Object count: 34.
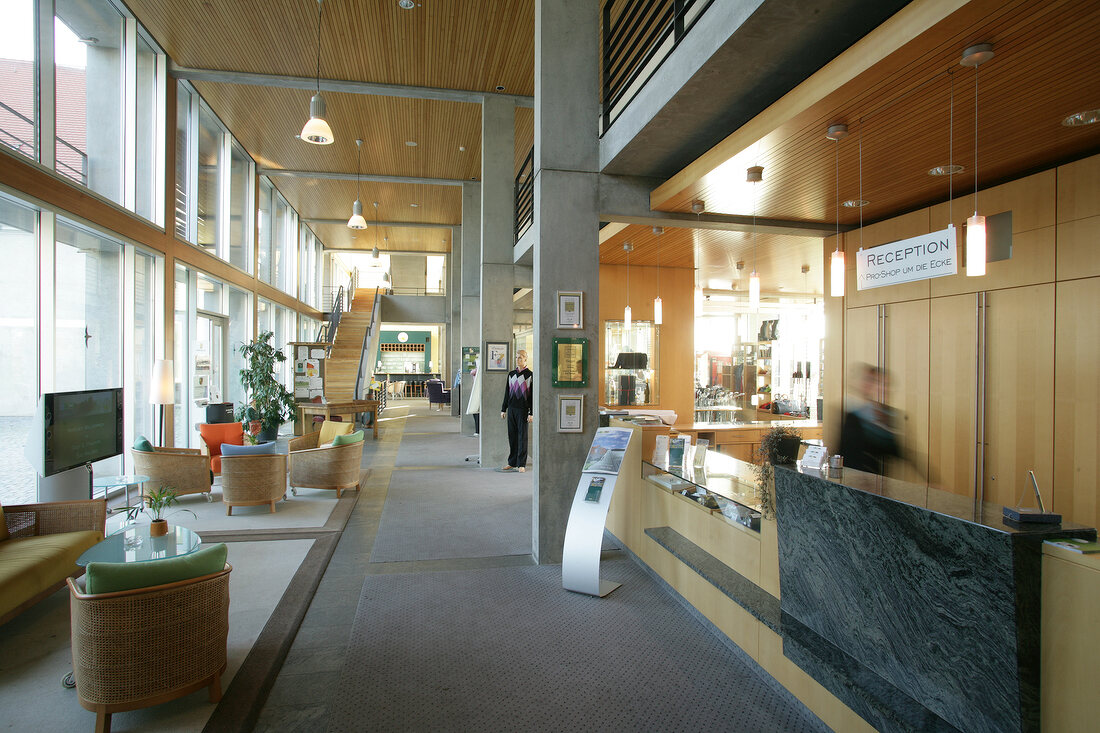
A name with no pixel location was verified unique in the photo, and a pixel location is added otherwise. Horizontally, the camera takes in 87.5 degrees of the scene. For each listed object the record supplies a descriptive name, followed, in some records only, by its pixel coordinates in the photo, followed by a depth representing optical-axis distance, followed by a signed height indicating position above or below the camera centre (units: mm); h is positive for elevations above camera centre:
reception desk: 1855 -970
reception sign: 2963 +601
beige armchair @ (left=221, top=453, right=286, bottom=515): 6309 -1288
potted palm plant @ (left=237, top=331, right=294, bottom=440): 10352 -520
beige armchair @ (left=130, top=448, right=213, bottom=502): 6590 -1238
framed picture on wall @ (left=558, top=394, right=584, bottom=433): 5039 -418
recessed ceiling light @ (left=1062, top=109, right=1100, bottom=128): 3406 +1510
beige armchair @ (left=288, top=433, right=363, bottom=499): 7172 -1283
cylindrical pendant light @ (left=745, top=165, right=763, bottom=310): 4473 +674
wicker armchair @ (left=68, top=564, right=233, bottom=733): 2598 -1311
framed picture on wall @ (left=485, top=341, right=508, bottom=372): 9750 +150
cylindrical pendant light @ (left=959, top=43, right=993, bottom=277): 2652 +652
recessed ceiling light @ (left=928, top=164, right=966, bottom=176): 4415 +1548
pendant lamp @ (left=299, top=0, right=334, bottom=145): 6453 +2681
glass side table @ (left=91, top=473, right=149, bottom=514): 5062 -1068
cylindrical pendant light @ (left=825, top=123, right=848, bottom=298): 3557 +631
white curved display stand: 4246 -1139
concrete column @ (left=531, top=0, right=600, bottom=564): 4992 +1335
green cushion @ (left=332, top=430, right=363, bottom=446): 7272 -955
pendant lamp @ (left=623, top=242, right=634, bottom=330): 8170 +842
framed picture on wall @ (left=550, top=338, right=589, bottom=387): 5008 +28
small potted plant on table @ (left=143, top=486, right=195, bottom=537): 3787 -950
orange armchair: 7859 -985
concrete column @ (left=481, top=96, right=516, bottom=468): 9445 +1990
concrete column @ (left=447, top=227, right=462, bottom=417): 18078 +1788
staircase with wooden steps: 14250 +330
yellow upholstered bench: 3367 -1223
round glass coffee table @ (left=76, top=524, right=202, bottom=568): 3391 -1153
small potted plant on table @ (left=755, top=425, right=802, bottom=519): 3236 -504
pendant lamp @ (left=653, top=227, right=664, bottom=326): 7668 +760
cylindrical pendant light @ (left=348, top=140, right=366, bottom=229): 10630 +2711
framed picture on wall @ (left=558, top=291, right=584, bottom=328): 5020 +494
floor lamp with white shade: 7109 -254
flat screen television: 4500 -551
